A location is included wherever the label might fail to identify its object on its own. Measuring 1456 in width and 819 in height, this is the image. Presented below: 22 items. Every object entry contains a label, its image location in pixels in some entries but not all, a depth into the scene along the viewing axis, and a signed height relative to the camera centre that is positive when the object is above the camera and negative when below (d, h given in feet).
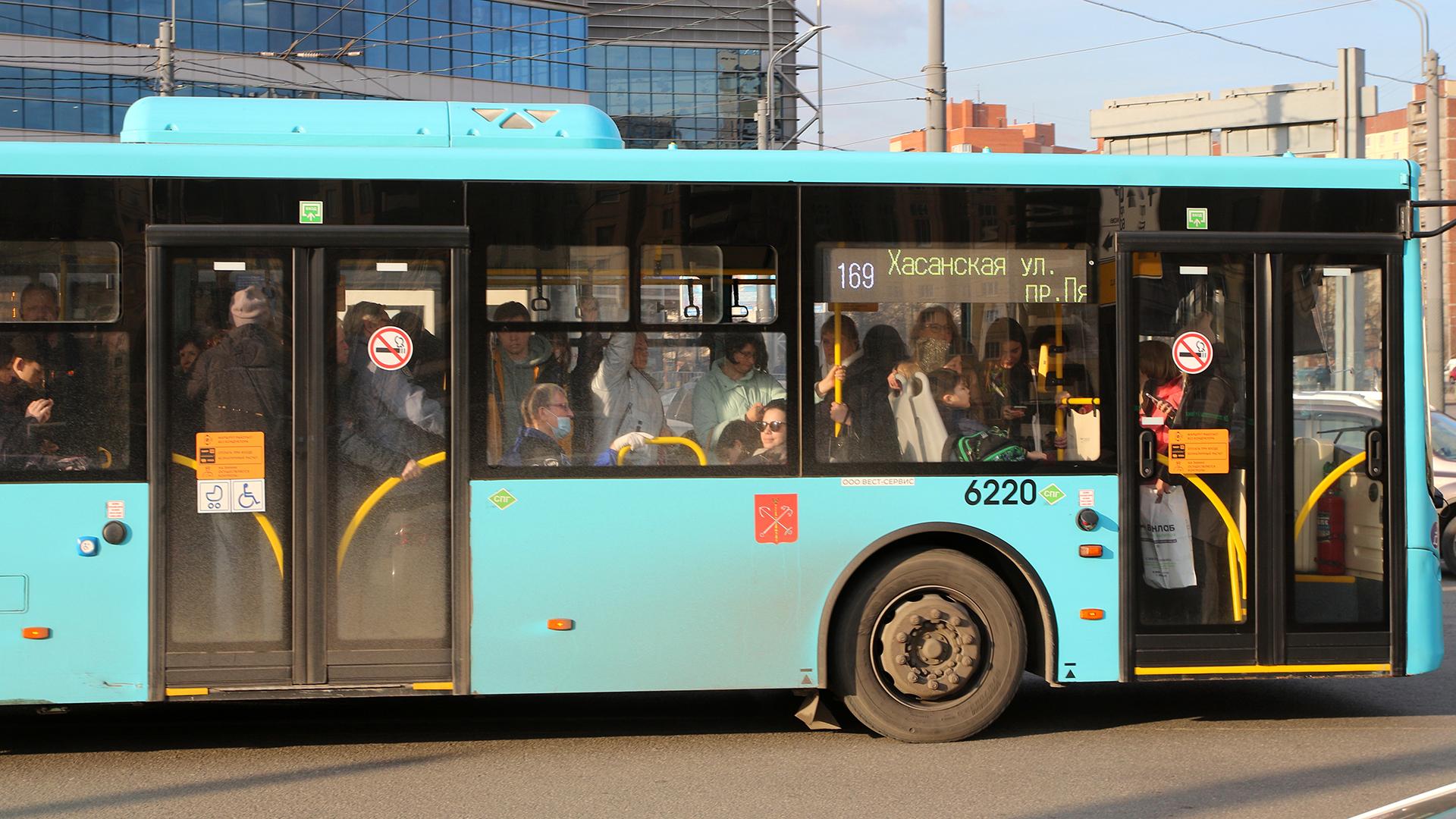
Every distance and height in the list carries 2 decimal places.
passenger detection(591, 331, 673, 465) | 21.11 +0.10
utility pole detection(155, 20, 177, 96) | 70.54 +18.55
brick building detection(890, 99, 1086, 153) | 289.12 +71.17
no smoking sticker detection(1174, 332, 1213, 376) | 22.25 +0.75
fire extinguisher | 22.44 -2.21
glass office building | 137.80 +41.91
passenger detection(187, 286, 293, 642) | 20.59 -0.74
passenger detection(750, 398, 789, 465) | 21.44 -0.52
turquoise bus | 20.40 -0.24
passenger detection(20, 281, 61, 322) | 20.18 +1.54
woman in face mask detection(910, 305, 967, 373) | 21.79 +1.01
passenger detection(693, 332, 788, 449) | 21.30 +0.20
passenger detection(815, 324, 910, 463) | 21.58 -0.15
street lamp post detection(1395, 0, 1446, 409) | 73.05 +6.87
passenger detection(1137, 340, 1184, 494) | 22.16 +0.17
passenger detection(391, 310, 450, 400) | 20.95 +0.68
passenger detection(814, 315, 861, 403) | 21.56 +0.74
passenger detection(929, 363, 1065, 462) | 21.81 -0.29
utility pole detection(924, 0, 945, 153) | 46.26 +10.96
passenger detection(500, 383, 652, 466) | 21.07 -0.42
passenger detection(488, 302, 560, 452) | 21.02 +0.49
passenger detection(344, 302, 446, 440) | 20.93 +0.11
